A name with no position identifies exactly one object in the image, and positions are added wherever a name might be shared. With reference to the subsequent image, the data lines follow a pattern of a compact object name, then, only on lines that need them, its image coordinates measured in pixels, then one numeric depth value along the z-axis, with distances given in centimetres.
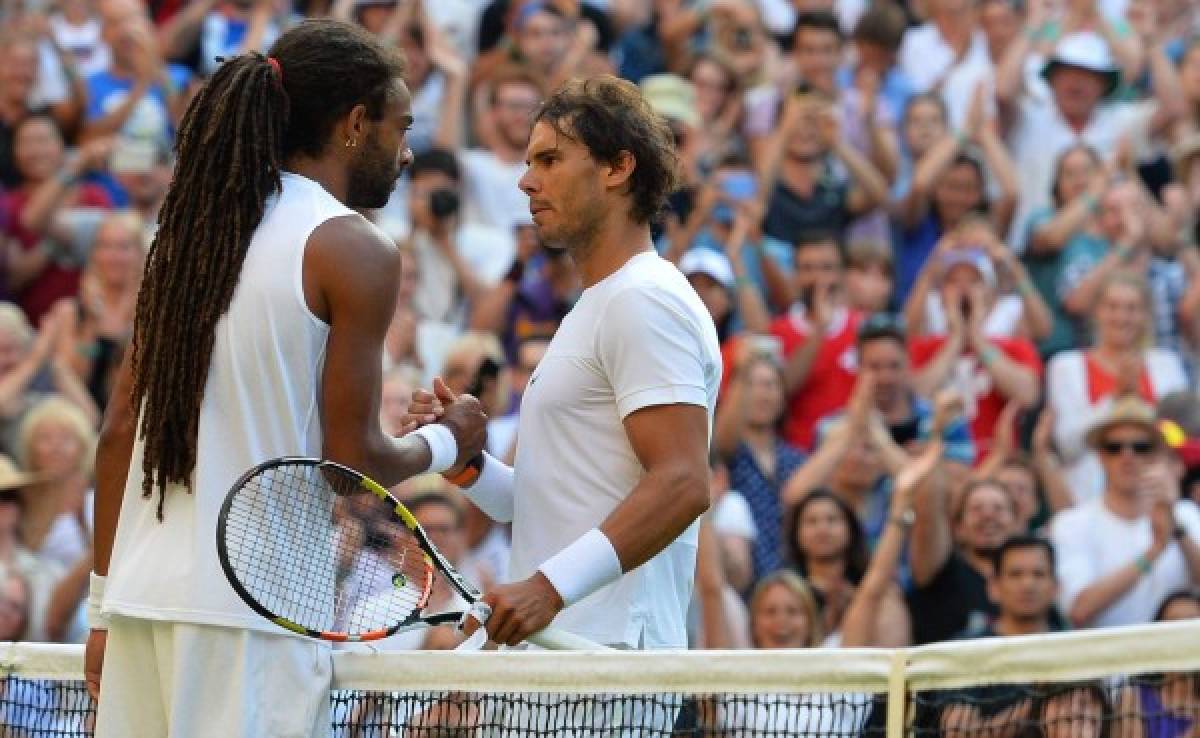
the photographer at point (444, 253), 2397
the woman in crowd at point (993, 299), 2405
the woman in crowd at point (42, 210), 2448
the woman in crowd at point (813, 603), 1777
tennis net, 909
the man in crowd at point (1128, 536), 1887
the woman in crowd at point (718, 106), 2675
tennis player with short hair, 967
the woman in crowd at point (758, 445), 2080
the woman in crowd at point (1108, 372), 2205
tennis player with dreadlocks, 944
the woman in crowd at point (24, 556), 1872
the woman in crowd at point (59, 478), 1981
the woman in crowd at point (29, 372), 2142
